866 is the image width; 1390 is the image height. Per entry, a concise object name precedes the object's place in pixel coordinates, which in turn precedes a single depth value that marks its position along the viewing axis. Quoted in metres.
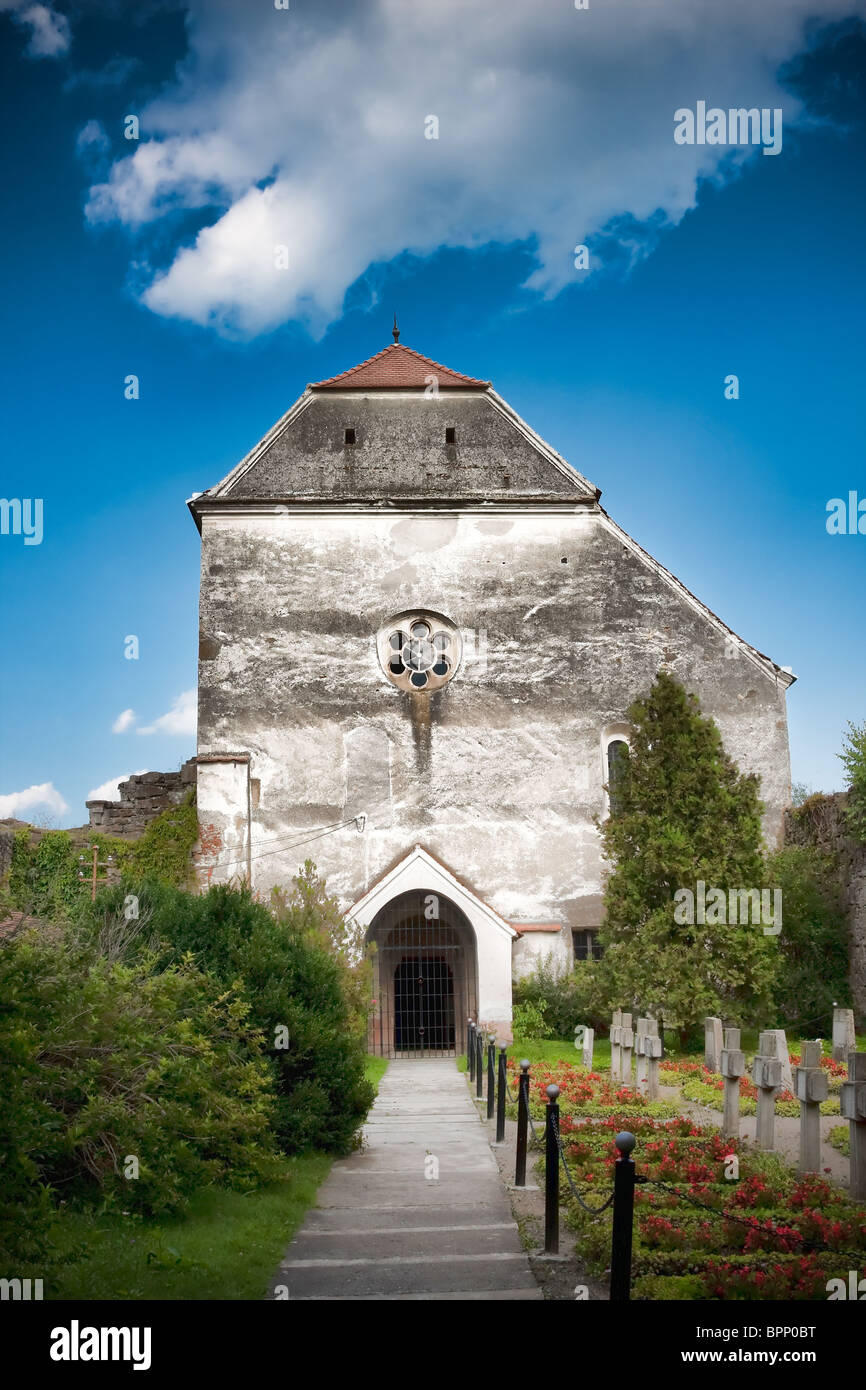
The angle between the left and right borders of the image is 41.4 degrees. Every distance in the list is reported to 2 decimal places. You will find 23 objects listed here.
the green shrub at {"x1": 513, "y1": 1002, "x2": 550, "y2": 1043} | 22.64
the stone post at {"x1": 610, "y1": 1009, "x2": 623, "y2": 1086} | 16.97
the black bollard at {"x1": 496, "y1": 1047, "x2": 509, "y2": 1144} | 12.30
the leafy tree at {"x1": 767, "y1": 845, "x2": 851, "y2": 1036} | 22.03
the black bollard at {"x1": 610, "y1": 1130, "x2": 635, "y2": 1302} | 6.02
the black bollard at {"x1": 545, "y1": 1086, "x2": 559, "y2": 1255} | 7.71
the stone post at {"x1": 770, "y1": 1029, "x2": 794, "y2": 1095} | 13.31
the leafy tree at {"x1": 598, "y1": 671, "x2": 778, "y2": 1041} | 18.91
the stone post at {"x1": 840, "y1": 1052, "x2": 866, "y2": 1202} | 8.92
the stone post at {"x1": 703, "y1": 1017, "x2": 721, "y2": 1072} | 15.50
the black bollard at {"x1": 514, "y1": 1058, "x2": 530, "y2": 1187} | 9.96
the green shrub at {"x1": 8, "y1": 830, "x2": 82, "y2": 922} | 22.55
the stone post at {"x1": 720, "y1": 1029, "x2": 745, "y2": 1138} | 11.95
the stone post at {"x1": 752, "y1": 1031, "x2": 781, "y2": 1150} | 10.97
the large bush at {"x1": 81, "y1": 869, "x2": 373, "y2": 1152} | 11.26
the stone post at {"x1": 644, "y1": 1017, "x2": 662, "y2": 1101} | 14.43
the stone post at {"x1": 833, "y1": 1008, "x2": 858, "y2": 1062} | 16.37
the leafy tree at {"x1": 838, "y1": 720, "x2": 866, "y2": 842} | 20.62
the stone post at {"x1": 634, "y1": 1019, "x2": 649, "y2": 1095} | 14.75
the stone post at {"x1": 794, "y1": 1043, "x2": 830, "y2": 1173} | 9.74
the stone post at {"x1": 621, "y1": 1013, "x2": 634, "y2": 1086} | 16.47
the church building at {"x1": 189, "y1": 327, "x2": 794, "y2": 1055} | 24.62
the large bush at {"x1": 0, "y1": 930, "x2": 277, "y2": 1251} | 7.64
